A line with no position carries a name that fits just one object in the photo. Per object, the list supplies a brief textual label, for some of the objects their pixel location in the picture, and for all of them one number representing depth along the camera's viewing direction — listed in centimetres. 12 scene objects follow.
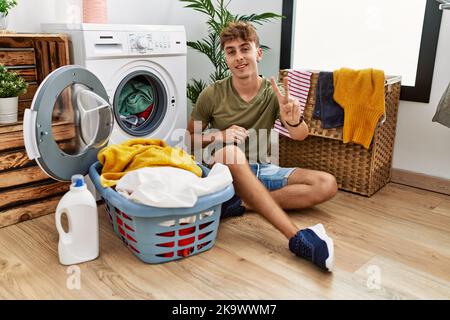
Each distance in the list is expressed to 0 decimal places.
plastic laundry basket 140
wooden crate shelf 179
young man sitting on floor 171
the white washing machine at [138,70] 195
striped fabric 229
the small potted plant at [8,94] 182
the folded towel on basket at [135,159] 154
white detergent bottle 146
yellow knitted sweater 206
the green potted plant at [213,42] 252
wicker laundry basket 220
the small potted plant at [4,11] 188
